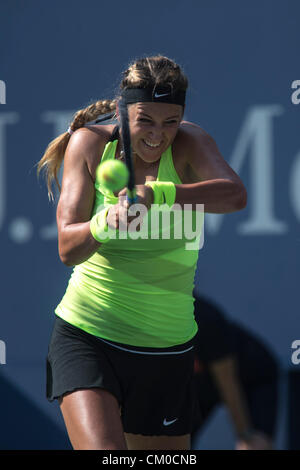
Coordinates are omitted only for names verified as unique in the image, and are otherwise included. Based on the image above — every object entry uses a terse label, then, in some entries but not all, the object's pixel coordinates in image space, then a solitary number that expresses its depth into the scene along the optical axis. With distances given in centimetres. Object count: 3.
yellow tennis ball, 366
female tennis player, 463
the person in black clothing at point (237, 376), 753
